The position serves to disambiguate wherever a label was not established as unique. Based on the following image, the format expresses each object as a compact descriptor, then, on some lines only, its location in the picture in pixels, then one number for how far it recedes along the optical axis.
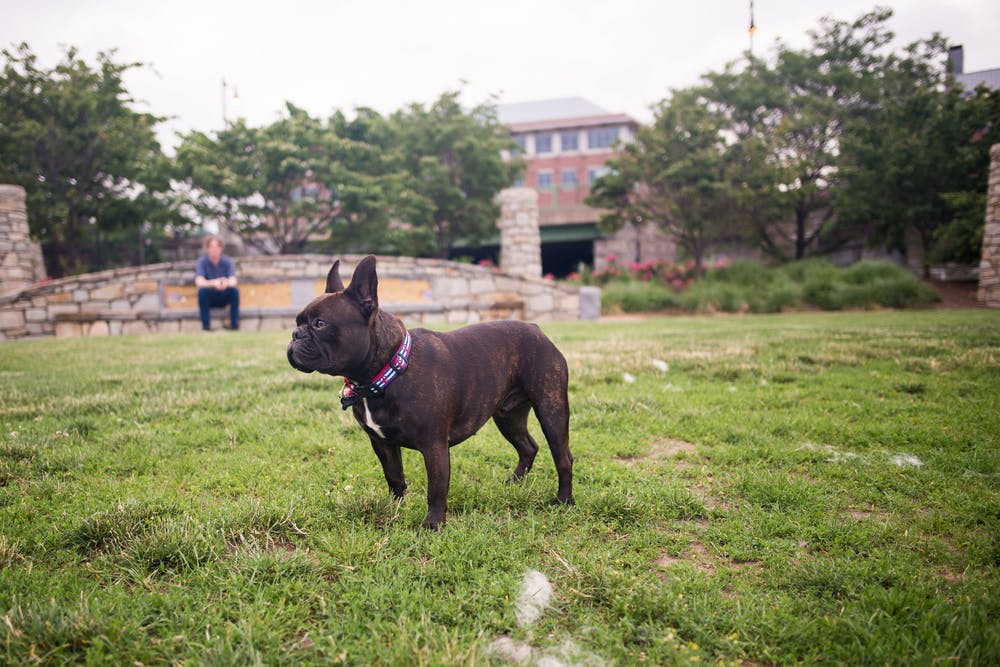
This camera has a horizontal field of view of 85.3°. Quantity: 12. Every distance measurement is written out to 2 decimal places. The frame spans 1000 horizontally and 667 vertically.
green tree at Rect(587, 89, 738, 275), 23.64
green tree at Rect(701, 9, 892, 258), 24.47
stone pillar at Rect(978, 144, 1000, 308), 18.09
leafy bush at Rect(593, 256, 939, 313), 17.94
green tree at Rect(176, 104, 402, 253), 20.61
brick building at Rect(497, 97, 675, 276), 35.25
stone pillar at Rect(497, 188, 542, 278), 21.12
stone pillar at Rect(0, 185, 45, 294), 16.55
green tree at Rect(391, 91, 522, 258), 26.58
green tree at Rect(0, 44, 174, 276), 21.73
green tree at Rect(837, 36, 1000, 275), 20.45
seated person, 13.05
